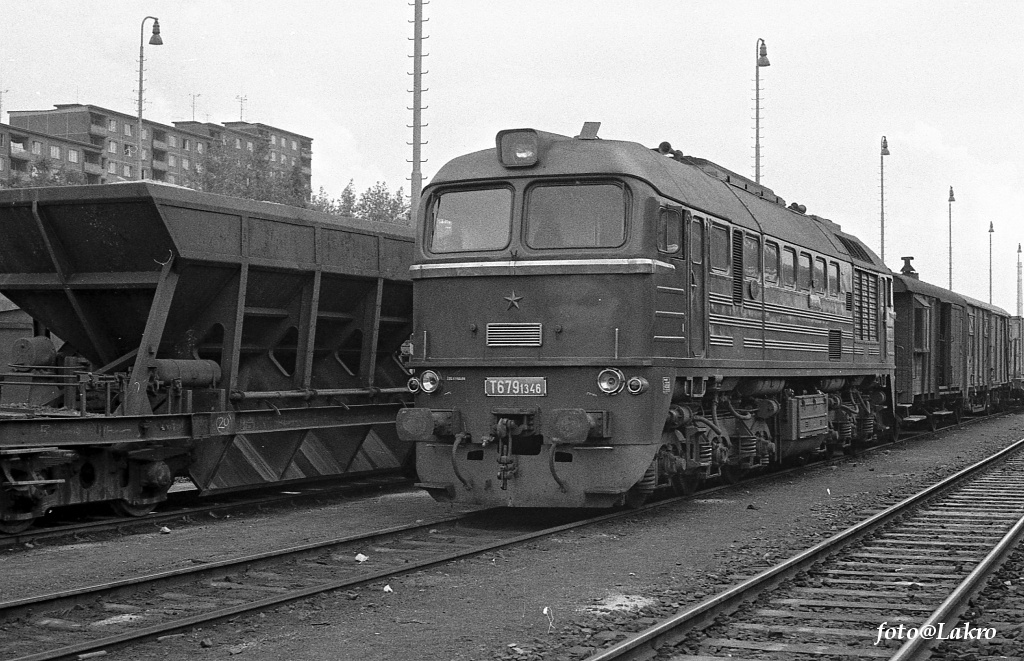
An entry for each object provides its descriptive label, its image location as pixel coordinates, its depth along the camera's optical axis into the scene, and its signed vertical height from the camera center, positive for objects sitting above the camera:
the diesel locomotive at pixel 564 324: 11.48 +0.55
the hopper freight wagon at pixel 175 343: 11.77 +0.35
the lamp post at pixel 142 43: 30.62 +8.64
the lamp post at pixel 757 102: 31.73 +7.65
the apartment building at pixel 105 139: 88.81 +20.34
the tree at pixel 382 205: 54.72 +8.05
